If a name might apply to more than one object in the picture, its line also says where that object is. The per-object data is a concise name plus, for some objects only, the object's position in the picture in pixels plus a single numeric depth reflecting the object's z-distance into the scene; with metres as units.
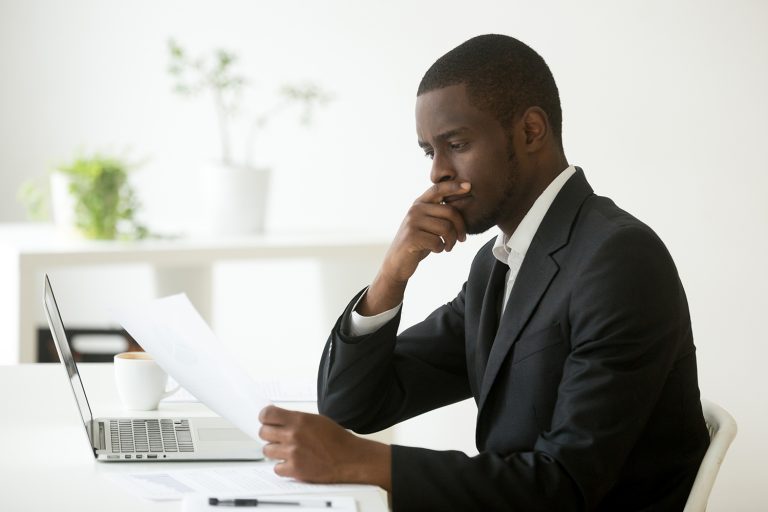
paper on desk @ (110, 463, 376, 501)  3.25
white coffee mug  3.63
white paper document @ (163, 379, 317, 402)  3.73
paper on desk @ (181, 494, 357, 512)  3.18
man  3.29
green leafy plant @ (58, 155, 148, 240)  5.48
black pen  3.19
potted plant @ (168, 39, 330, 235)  5.78
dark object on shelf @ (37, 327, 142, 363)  5.69
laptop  3.39
